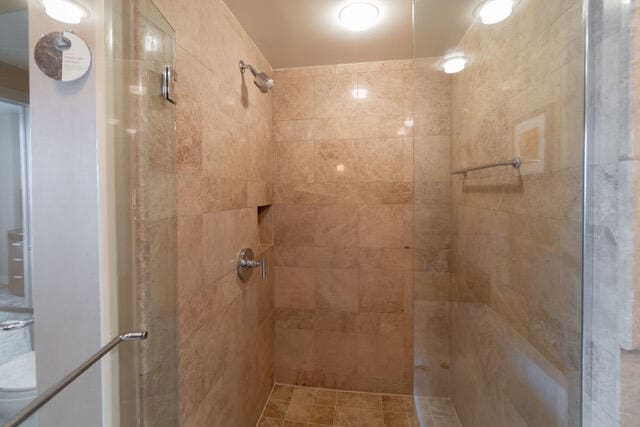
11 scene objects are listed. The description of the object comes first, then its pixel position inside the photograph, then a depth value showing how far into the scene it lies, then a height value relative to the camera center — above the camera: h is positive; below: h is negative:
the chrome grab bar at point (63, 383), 0.48 -0.38
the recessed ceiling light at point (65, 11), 0.56 +0.44
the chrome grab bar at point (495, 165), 0.99 +0.18
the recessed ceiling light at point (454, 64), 1.33 +0.75
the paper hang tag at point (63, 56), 0.55 +0.34
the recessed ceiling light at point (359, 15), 1.28 +0.98
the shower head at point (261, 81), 1.46 +0.72
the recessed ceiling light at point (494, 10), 1.00 +0.80
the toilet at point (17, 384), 0.47 -0.34
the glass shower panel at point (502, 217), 0.70 -0.04
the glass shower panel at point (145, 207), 0.69 +0.00
